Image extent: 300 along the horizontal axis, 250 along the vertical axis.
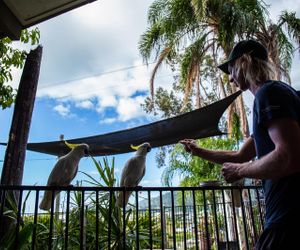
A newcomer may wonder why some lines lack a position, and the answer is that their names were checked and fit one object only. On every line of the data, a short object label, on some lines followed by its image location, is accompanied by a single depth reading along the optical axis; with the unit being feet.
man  2.62
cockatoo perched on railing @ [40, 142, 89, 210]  6.78
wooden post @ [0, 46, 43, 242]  10.08
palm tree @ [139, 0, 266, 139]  19.88
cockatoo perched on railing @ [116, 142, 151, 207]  7.57
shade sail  13.11
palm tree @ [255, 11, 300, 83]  20.84
